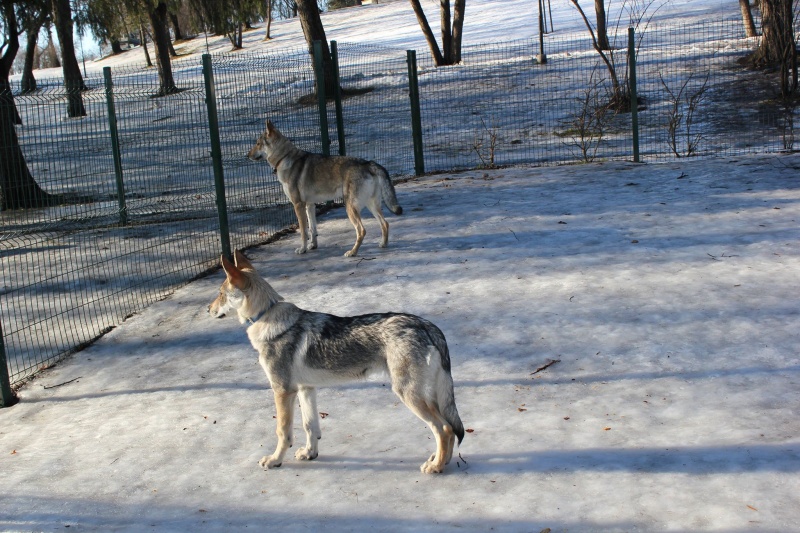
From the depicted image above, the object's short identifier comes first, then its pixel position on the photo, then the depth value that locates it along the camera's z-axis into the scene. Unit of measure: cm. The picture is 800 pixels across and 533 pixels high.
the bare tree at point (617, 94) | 1701
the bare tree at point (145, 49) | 4637
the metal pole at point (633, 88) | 1345
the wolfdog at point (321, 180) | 934
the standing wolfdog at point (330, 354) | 422
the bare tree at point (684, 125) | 1384
